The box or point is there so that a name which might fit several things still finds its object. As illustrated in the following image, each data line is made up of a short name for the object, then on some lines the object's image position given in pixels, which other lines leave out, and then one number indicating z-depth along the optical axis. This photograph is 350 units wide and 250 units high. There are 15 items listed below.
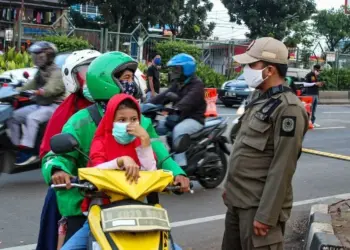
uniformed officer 3.16
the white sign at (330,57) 28.82
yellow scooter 2.62
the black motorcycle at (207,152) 7.28
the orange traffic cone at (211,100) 15.26
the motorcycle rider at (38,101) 7.21
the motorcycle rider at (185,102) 7.15
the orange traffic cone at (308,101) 14.40
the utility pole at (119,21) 33.12
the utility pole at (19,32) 20.59
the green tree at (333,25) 45.78
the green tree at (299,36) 36.89
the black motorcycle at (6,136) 7.12
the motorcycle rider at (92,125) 3.19
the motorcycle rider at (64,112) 3.48
